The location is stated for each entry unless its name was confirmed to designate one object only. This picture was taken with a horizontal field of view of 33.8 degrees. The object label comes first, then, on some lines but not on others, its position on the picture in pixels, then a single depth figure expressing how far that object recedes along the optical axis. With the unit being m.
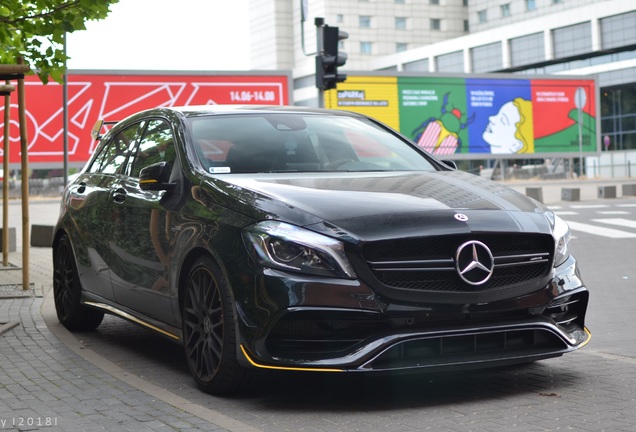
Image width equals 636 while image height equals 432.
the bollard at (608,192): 31.92
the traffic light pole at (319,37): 15.93
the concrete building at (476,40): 71.62
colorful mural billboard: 47.91
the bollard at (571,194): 30.70
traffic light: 15.88
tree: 9.41
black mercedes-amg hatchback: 4.96
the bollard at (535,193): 28.11
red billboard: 41.41
